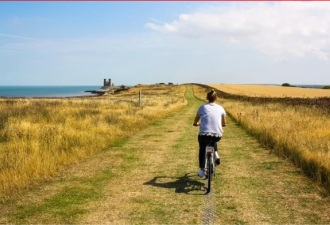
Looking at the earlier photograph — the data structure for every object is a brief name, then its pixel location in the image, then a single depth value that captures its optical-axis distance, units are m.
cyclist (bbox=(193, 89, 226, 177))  7.41
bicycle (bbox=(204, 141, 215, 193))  7.20
